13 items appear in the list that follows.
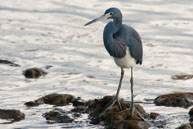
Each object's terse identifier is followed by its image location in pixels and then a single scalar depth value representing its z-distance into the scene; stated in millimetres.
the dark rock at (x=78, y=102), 20547
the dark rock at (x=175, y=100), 20516
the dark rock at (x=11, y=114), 19172
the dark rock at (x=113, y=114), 18516
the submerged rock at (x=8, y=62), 25075
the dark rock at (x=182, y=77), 23672
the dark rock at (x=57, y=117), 19137
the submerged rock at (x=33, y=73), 23672
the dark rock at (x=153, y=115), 19362
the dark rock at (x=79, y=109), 19922
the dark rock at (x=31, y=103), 20547
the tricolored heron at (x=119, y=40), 18625
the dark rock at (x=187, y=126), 17703
